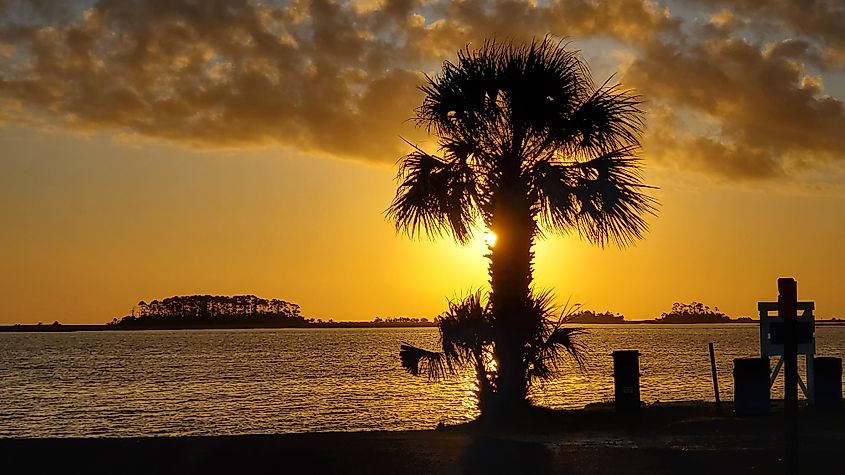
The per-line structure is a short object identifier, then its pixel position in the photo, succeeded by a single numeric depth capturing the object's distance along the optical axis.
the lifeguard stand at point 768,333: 18.81
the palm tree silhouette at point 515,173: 22.80
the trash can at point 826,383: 22.77
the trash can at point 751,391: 21.70
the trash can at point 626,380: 22.89
